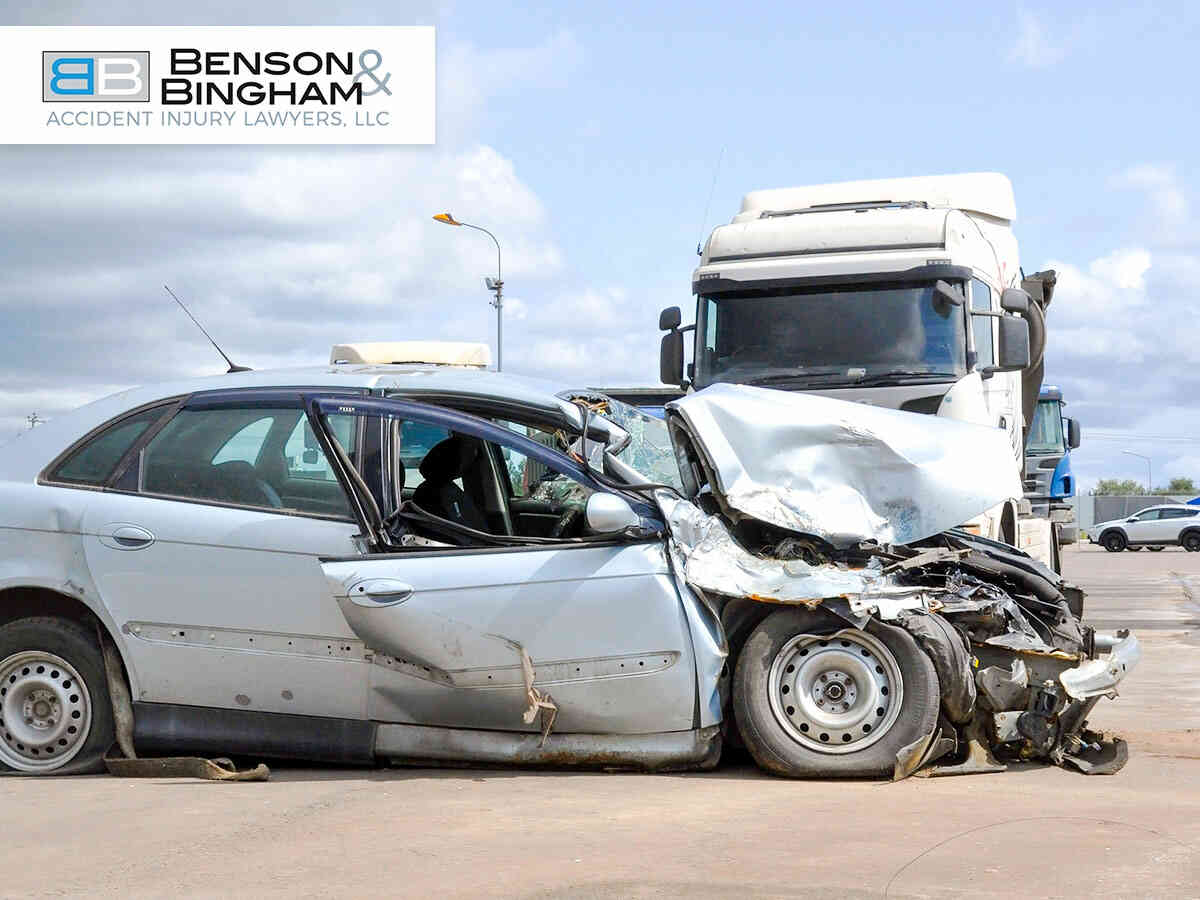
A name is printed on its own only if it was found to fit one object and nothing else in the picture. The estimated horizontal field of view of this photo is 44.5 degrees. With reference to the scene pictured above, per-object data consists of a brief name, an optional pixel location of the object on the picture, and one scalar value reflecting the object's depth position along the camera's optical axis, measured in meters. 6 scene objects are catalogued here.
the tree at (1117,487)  93.77
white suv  41.94
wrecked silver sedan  6.19
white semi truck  11.09
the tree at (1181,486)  86.61
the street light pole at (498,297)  29.74
